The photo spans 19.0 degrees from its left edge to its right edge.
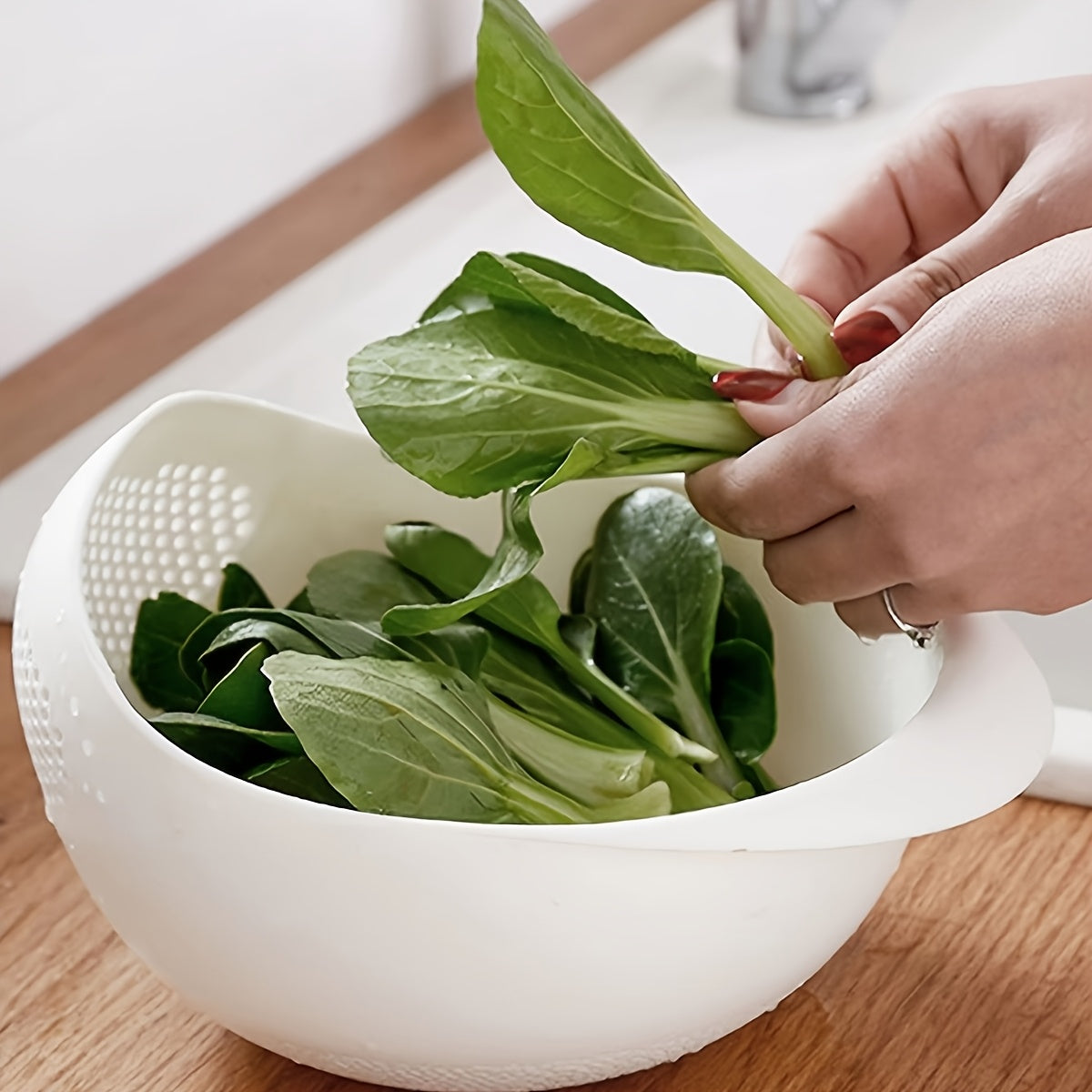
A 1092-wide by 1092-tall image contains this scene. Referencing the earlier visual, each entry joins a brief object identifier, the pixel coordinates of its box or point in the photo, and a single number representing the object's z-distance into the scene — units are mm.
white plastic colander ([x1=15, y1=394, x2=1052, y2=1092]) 711
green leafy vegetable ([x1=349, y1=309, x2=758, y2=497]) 770
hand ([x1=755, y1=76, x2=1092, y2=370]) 830
